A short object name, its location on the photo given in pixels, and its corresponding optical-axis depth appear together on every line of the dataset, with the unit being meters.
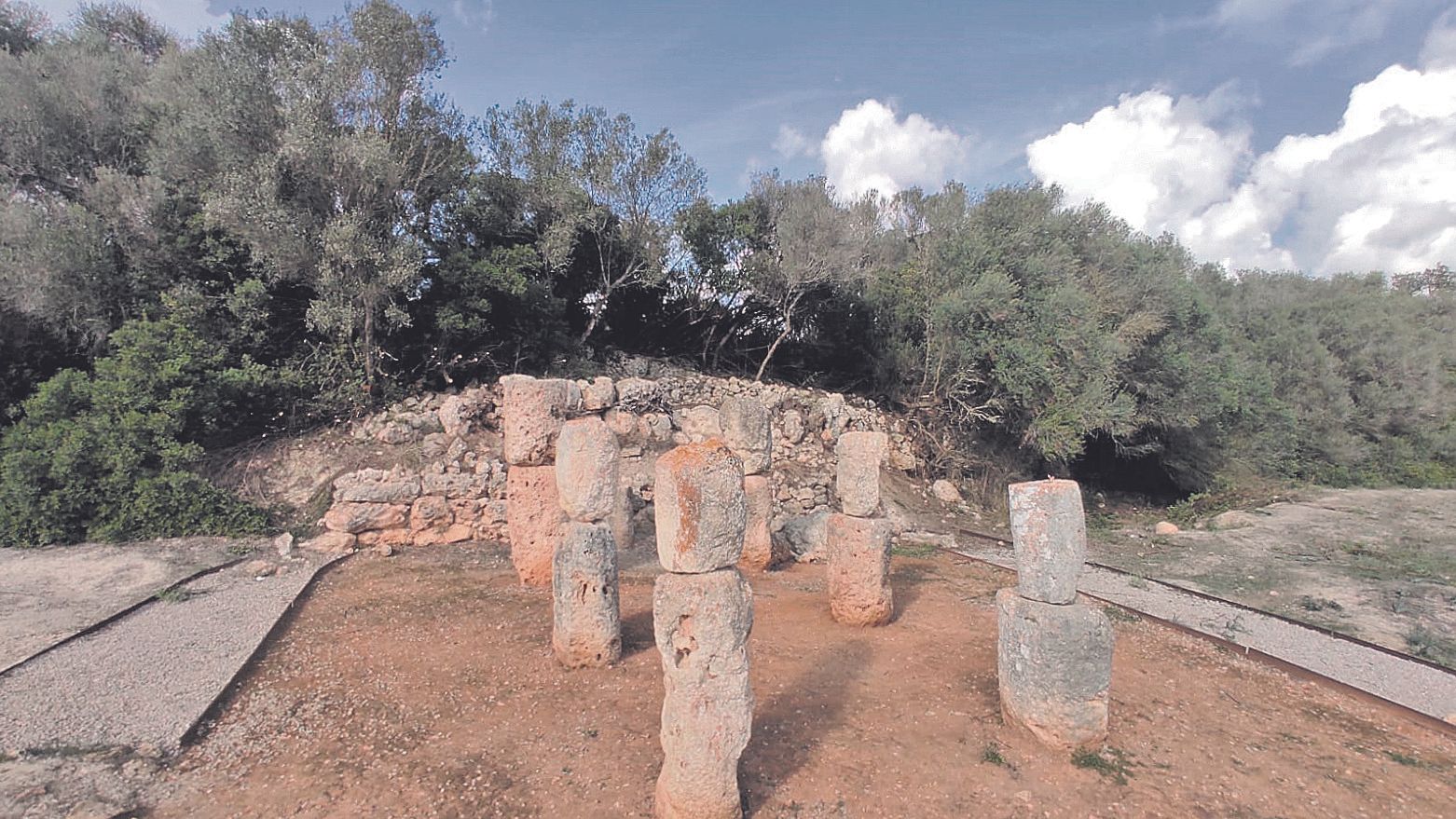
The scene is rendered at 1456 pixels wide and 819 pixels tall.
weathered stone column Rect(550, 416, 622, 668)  5.82
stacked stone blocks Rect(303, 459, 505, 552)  9.88
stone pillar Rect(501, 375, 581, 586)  7.74
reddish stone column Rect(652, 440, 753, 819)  3.59
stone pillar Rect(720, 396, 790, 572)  8.58
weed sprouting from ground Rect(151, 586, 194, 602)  7.44
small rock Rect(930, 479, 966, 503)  14.53
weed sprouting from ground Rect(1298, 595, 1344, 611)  7.97
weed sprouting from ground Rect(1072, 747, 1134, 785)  4.23
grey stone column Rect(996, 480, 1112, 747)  4.45
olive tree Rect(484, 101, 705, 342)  14.27
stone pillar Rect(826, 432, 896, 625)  6.88
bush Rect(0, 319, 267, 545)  8.80
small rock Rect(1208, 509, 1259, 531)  12.73
